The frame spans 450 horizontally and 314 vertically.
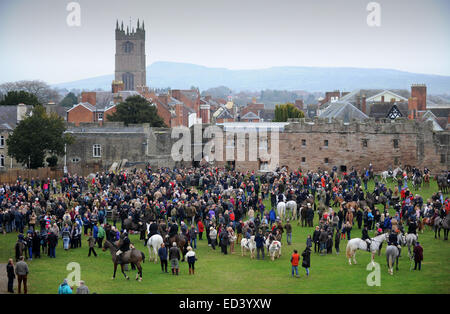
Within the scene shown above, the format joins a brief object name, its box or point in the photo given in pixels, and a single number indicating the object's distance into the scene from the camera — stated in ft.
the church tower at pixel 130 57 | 553.23
